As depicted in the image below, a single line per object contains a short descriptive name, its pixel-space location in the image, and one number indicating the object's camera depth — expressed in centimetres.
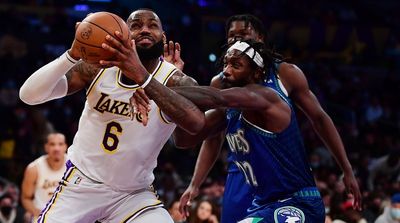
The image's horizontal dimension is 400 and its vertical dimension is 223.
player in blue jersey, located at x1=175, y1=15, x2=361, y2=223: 524
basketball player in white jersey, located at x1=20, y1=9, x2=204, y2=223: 489
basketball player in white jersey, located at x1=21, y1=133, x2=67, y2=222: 860
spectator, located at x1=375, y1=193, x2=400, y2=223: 827
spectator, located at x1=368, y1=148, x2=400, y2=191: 1249
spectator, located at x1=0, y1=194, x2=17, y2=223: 959
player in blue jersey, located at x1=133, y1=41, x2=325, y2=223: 478
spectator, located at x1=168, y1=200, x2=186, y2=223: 889
